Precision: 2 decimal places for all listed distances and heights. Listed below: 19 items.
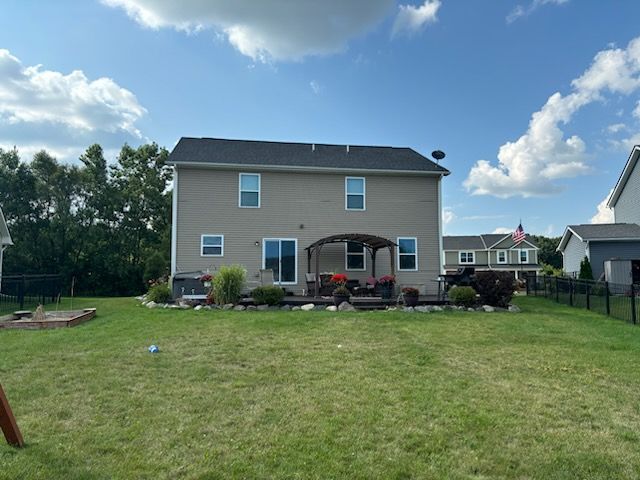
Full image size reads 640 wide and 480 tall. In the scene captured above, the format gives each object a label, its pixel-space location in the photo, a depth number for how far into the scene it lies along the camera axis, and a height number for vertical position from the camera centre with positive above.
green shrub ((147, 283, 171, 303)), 12.88 -0.74
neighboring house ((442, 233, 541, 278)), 43.78 +1.53
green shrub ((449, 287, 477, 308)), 11.97 -0.81
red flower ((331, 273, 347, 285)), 13.00 -0.30
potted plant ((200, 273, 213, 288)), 13.03 -0.32
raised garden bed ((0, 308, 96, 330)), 8.38 -1.05
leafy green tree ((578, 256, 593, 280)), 20.19 -0.08
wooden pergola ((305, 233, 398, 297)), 14.12 +0.89
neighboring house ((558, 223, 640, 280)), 20.34 +1.21
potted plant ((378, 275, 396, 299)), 13.05 -0.56
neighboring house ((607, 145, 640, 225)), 21.86 +4.15
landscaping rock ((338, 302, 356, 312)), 11.41 -1.05
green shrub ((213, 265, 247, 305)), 11.86 -0.42
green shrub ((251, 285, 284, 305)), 11.88 -0.75
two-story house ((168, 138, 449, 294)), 15.19 +2.22
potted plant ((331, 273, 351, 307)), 11.91 -0.74
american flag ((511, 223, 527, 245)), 26.16 +2.17
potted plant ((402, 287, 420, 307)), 11.95 -0.80
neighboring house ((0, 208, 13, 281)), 15.68 +1.41
